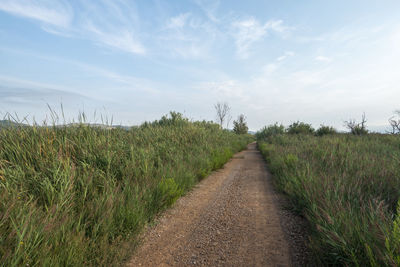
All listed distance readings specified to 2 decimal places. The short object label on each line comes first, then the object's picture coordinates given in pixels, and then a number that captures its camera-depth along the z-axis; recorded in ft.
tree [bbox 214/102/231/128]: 170.19
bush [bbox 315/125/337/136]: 65.32
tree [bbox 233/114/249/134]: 162.56
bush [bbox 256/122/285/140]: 75.86
